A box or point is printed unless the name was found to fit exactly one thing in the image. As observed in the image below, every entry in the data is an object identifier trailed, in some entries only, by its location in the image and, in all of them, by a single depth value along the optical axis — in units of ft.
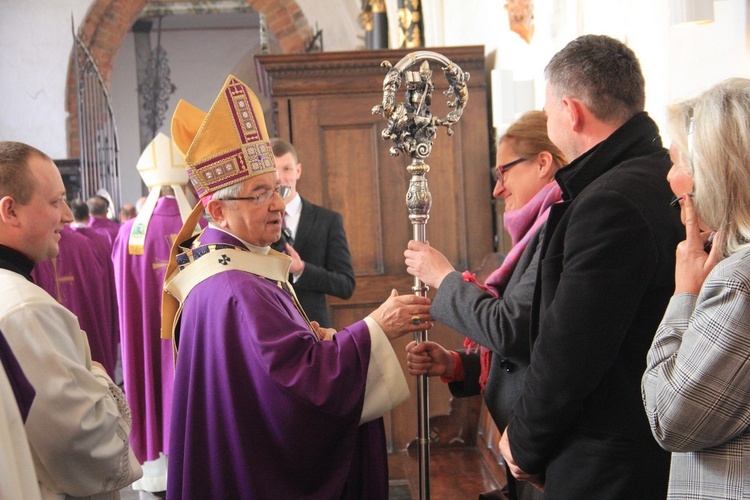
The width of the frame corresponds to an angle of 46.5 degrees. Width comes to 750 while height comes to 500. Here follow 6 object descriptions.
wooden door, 16.69
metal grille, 37.32
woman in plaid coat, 4.81
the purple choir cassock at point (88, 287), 20.92
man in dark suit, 13.38
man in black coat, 5.89
